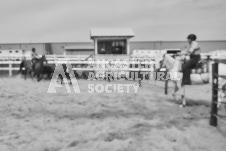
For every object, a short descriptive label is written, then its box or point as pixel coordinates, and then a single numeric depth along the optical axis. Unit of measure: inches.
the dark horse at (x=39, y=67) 499.4
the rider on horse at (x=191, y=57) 250.1
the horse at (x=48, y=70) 517.0
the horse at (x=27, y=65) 551.6
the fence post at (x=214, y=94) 176.0
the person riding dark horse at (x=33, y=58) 513.7
